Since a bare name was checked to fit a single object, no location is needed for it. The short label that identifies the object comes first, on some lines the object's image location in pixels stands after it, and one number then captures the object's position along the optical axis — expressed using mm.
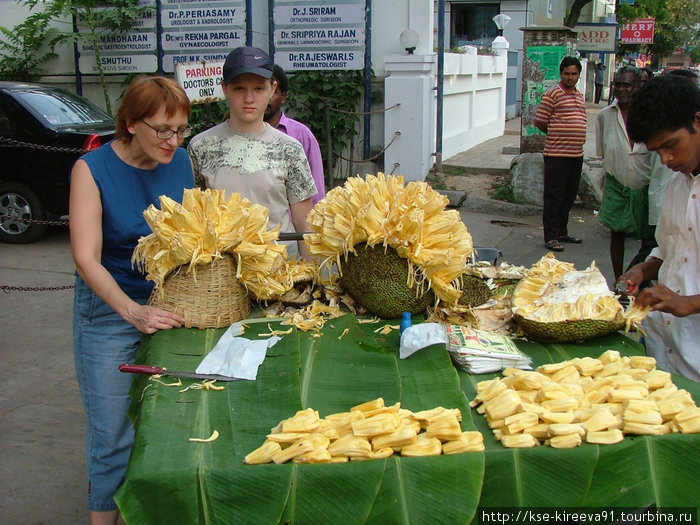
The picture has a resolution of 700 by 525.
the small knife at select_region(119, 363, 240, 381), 2121
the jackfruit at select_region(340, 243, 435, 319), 2473
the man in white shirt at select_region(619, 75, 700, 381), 2234
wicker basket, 2412
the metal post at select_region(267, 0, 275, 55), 10070
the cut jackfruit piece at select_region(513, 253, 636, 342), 2367
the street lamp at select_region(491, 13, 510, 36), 14773
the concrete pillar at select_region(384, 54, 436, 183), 9586
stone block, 9328
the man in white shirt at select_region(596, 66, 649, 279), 5574
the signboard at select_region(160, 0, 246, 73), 10352
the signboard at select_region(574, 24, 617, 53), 17875
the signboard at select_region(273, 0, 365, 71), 9812
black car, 7828
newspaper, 2229
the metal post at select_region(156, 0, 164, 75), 10655
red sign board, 29500
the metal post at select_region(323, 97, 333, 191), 9367
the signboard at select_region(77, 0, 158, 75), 10789
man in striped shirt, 7391
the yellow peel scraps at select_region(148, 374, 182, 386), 2100
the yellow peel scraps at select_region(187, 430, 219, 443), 1838
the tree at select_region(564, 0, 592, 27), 20947
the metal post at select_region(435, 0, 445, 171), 9763
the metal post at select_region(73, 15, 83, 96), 11078
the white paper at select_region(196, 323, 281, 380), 2164
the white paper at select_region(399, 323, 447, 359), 2252
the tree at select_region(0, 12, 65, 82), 11062
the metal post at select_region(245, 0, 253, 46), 10234
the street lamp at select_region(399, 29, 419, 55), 9453
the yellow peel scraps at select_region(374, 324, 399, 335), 2494
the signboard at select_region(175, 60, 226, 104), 6457
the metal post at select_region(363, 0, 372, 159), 9734
